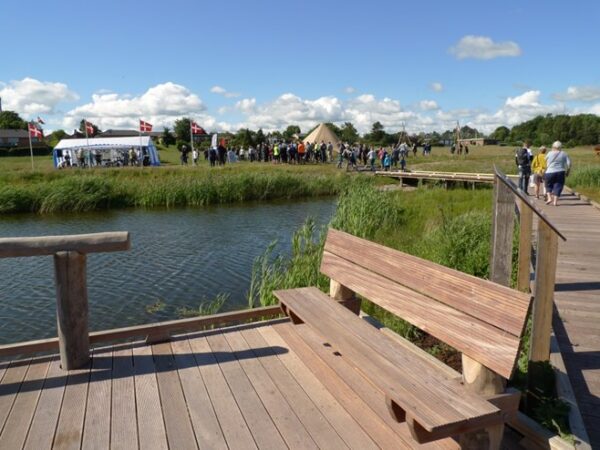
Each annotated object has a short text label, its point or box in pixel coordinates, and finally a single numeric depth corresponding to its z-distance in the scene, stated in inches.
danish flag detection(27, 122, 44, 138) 1200.5
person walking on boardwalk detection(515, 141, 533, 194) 593.3
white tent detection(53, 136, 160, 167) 1204.5
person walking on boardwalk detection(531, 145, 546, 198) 559.8
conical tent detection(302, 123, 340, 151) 1528.1
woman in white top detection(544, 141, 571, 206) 469.7
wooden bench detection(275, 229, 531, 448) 95.3
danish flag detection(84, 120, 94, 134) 1234.5
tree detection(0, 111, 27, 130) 3941.9
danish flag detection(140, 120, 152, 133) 1144.4
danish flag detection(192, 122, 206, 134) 1234.5
